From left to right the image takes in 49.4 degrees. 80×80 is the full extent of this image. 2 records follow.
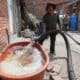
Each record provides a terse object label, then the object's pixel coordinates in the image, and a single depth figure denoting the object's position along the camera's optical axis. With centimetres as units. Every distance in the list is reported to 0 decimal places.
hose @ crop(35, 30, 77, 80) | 200
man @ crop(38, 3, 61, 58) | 288
